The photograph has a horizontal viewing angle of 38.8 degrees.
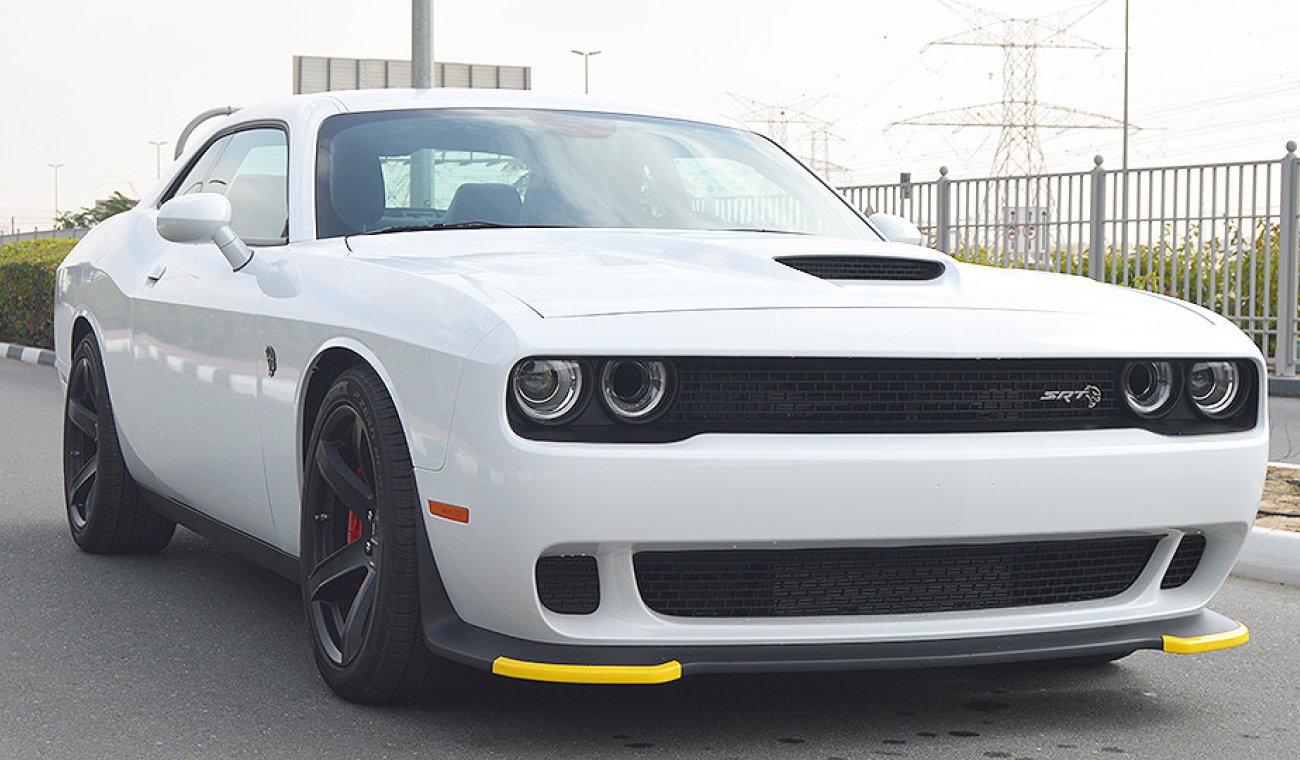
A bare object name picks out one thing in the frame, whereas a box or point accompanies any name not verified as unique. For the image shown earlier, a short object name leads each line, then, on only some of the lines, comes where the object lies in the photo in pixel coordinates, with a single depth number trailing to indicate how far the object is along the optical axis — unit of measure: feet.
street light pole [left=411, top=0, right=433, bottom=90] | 53.62
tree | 205.77
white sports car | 11.42
